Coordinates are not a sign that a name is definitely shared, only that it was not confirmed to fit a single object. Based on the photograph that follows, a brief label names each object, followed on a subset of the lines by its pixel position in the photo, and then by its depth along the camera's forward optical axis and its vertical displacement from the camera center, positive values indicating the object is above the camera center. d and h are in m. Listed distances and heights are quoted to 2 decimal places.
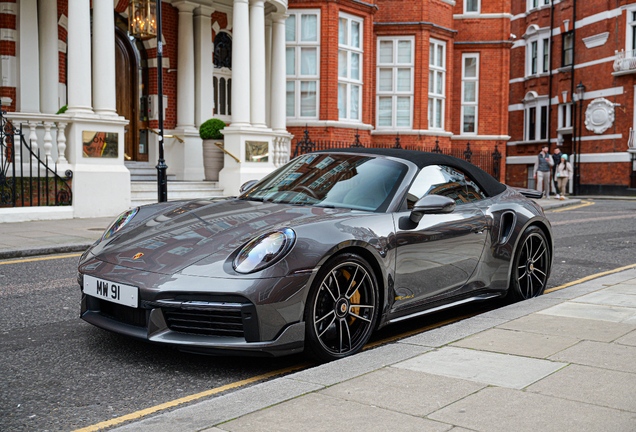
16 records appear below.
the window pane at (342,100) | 22.09 +1.99
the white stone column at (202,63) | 18.73 +2.75
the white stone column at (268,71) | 19.89 +2.69
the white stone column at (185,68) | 18.44 +2.56
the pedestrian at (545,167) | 23.77 -0.24
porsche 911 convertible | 3.62 -0.61
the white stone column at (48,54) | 15.37 +2.44
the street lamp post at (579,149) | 33.59 +0.60
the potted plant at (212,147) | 17.23 +0.30
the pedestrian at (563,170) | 25.22 -0.36
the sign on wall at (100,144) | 13.48 +0.29
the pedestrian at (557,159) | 25.47 +0.06
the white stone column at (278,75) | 19.12 +2.47
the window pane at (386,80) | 24.44 +2.97
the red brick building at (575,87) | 32.62 +4.13
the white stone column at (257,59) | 16.98 +2.59
